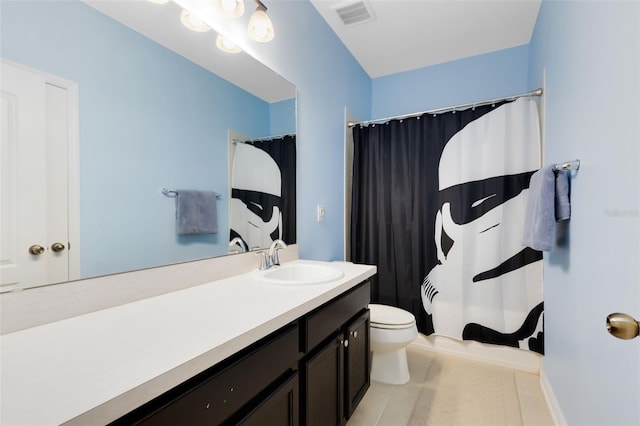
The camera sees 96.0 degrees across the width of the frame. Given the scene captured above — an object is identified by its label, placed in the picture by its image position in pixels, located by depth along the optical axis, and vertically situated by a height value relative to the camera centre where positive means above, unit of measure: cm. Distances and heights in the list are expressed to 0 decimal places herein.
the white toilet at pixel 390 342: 183 -83
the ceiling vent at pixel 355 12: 195 +140
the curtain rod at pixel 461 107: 193 +78
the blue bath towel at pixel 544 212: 143 -1
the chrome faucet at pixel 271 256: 157 -25
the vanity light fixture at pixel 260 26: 140 +92
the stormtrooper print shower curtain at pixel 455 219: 204 -7
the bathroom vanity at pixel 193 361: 52 -32
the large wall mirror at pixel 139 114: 87 +39
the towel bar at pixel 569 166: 128 +21
